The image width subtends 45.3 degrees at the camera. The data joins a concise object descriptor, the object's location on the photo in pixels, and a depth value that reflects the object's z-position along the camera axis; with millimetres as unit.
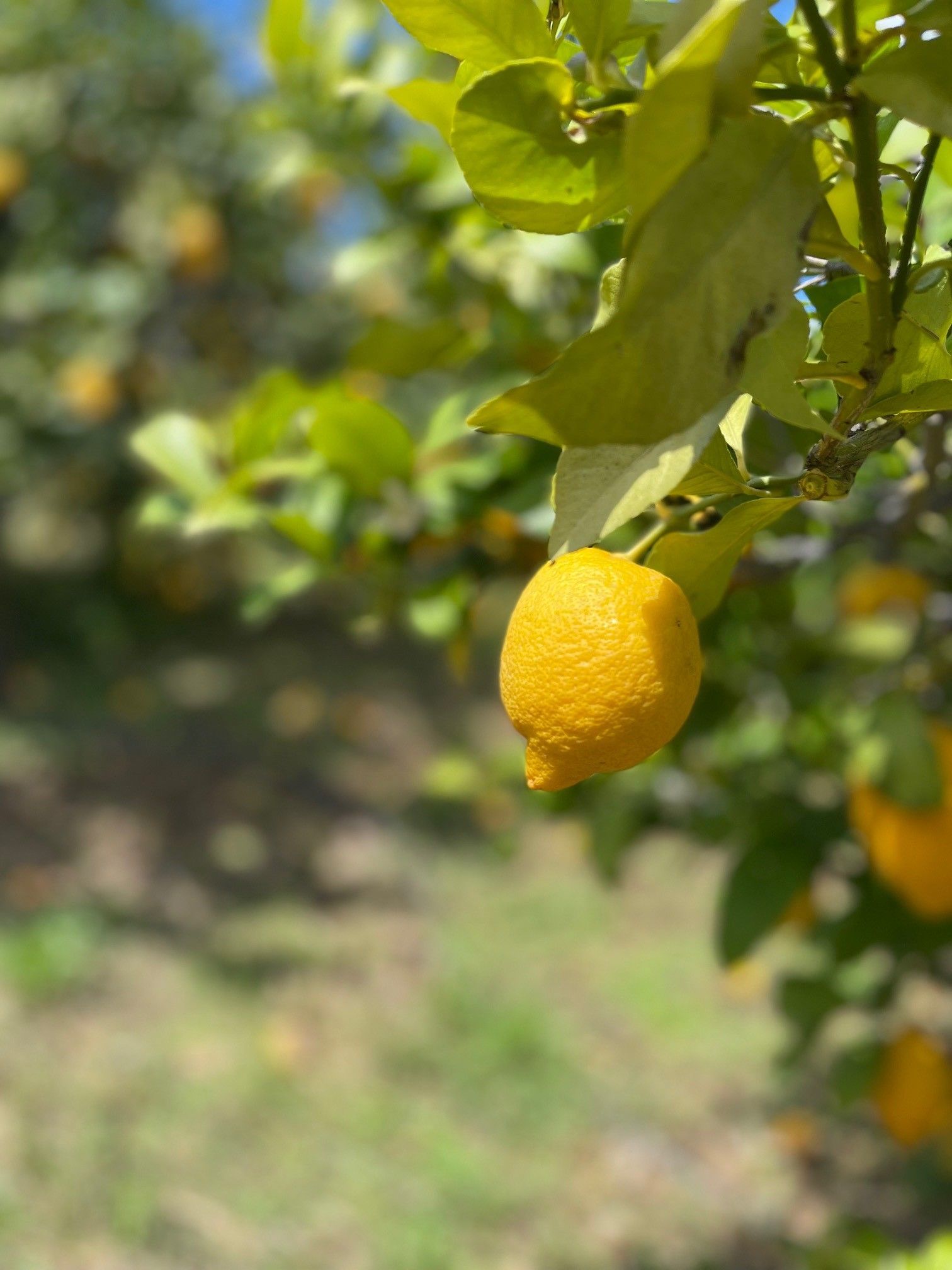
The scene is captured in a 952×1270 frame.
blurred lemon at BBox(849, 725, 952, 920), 671
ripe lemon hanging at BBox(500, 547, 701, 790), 339
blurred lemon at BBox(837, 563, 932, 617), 1078
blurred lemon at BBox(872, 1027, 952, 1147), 1047
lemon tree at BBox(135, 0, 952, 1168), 267
